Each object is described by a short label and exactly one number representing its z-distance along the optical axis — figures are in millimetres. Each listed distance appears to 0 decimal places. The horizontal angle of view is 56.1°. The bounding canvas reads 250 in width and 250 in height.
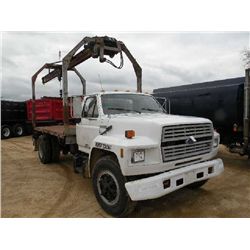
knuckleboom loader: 3562
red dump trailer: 15809
